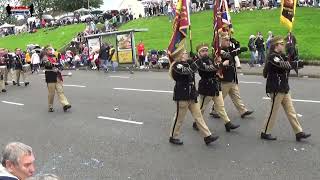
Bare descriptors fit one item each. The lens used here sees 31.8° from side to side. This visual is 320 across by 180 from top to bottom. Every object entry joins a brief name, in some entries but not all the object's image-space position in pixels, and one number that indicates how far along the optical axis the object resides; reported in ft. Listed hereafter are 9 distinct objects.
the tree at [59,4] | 286.50
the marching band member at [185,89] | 33.71
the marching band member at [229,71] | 39.11
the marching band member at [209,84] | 36.04
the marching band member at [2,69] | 72.84
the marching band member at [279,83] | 33.47
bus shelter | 99.25
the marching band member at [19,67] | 78.84
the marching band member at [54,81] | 50.21
